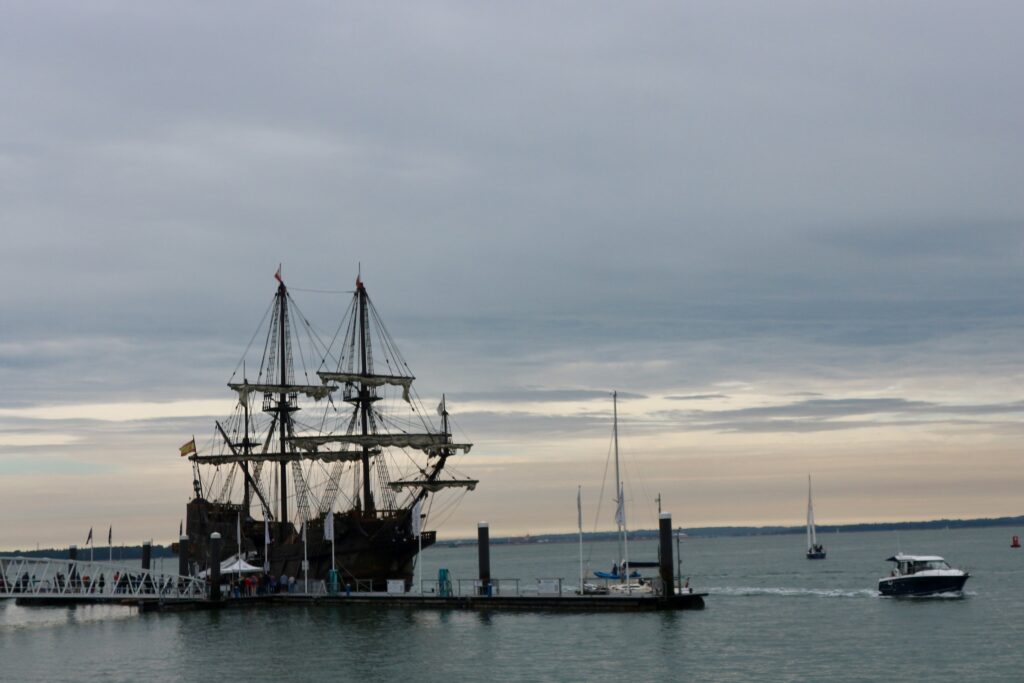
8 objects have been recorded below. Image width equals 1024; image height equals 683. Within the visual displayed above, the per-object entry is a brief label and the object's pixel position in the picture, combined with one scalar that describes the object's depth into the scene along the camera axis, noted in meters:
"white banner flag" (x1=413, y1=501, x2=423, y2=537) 80.94
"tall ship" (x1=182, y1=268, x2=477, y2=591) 84.56
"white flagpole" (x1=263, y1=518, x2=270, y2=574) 86.25
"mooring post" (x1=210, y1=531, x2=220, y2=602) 79.19
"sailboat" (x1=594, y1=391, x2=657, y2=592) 72.62
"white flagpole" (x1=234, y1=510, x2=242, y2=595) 86.86
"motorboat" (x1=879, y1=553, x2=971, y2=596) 80.12
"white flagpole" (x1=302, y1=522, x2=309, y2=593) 80.62
